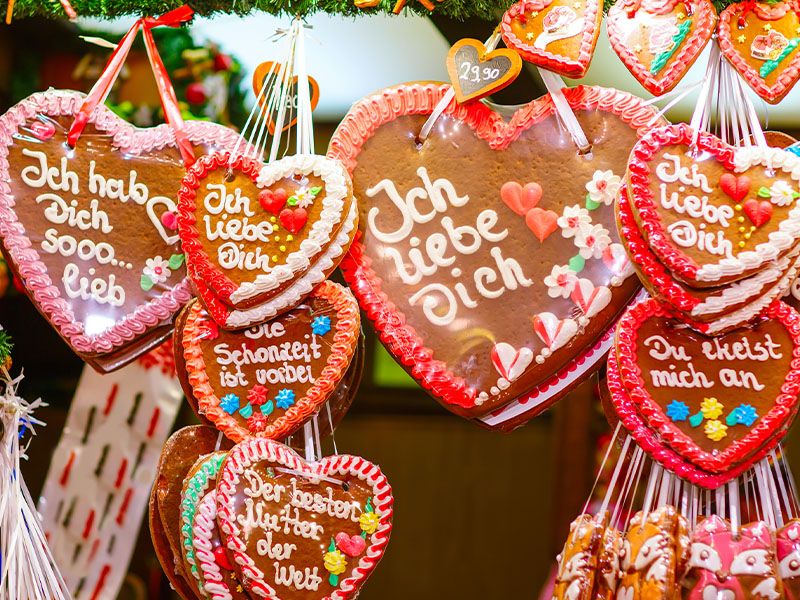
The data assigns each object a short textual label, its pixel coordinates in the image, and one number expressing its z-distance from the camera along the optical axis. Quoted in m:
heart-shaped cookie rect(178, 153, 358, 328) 1.44
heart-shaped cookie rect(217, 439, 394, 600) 1.41
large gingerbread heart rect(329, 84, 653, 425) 1.45
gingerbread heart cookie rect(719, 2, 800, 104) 1.39
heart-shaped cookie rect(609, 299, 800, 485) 1.36
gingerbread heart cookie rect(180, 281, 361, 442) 1.47
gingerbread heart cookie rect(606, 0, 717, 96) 1.40
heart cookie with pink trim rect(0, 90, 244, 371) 1.59
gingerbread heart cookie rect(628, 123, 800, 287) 1.31
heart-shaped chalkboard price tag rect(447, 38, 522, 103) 1.45
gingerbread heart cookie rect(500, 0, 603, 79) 1.41
